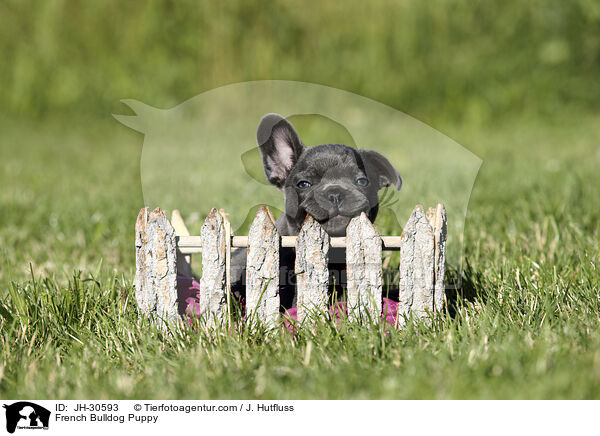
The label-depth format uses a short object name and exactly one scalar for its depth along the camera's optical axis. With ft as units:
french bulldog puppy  19.04
